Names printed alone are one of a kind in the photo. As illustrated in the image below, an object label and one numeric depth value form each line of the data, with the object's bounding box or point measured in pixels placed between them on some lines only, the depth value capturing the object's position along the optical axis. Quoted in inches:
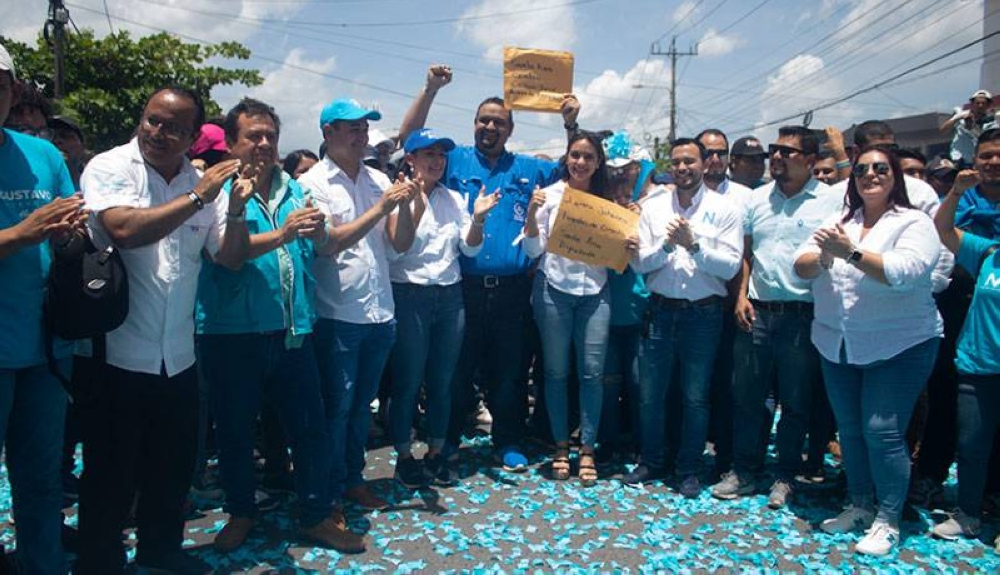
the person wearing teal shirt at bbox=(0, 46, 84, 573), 105.8
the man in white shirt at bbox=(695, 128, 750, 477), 199.5
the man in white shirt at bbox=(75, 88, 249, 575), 116.1
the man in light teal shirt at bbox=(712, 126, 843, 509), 176.1
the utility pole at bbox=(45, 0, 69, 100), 474.2
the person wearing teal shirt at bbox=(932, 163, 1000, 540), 156.4
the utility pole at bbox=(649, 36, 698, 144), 1696.6
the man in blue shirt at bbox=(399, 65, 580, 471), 200.8
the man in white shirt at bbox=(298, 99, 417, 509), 155.5
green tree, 488.7
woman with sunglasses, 148.4
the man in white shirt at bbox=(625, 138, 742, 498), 180.9
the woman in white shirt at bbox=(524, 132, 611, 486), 193.6
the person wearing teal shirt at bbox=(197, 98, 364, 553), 138.5
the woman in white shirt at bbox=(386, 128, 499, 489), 181.5
